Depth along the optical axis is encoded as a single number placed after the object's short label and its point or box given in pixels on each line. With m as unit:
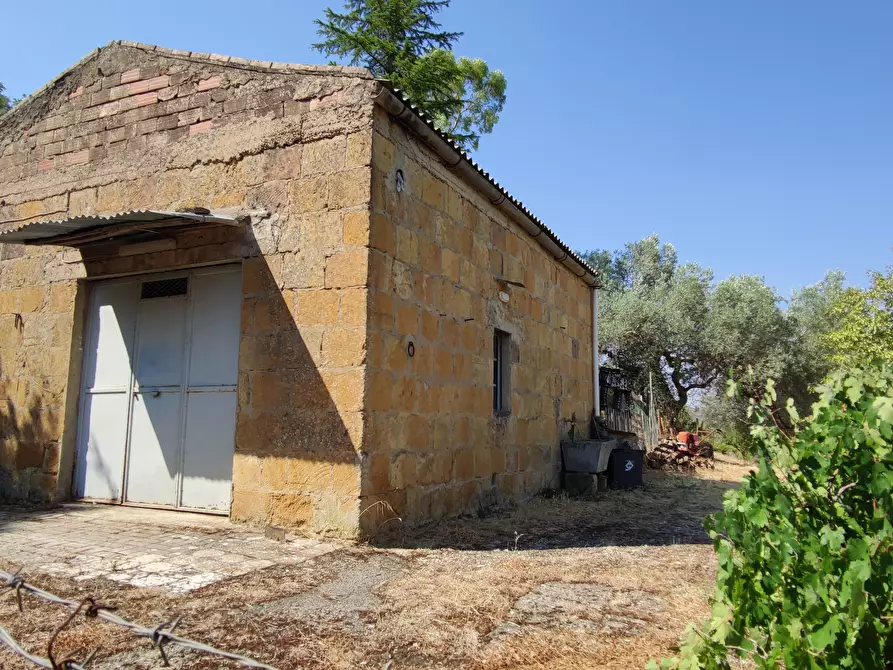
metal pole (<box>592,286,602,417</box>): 11.82
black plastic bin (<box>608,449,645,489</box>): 10.35
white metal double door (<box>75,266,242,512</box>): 6.42
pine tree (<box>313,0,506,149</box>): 19.30
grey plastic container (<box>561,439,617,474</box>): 9.77
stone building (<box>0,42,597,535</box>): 5.70
